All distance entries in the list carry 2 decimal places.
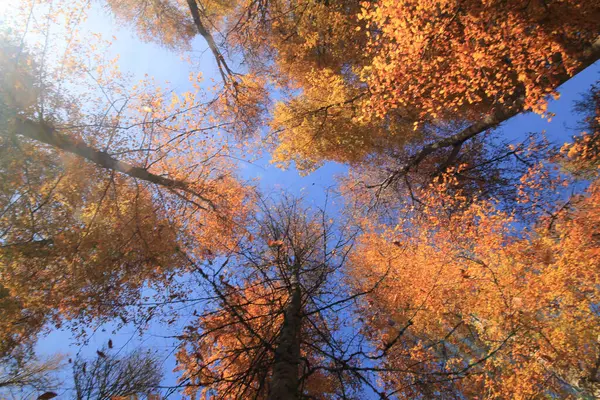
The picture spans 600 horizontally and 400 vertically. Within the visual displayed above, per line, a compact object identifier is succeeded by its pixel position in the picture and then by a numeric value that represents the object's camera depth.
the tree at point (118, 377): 7.49
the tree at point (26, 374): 8.67
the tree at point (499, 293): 7.85
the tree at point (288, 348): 2.78
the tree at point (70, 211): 6.09
